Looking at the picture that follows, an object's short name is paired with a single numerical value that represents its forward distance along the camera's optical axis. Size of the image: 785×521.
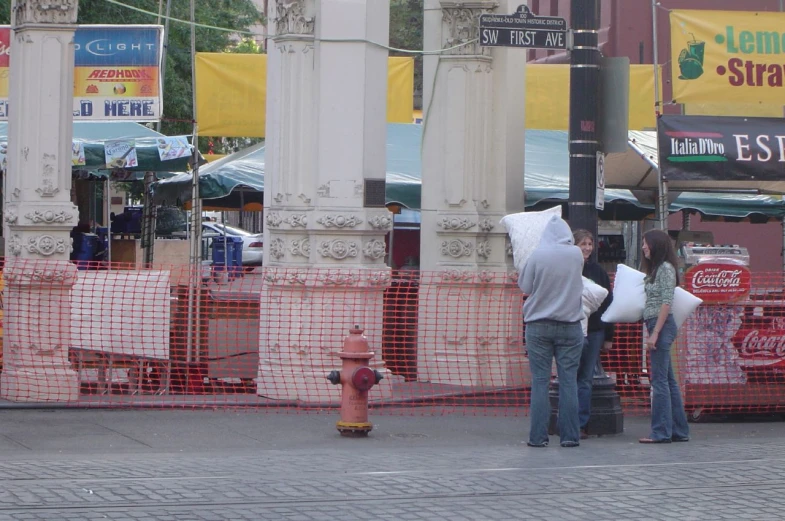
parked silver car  36.69
